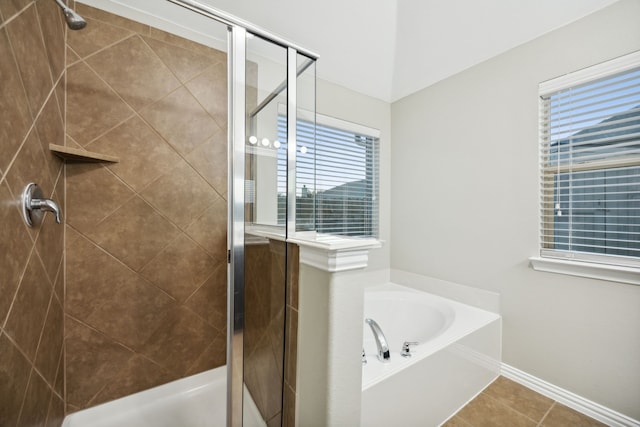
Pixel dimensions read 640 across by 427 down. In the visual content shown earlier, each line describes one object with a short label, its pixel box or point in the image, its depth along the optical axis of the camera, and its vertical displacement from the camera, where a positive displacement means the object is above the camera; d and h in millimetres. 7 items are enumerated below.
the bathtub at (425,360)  1115 -807
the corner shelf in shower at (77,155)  1121 +279
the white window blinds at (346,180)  2291 +328
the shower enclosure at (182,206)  978 +41
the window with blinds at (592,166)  1395 +298
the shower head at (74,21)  899 +679
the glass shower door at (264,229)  972 -60
